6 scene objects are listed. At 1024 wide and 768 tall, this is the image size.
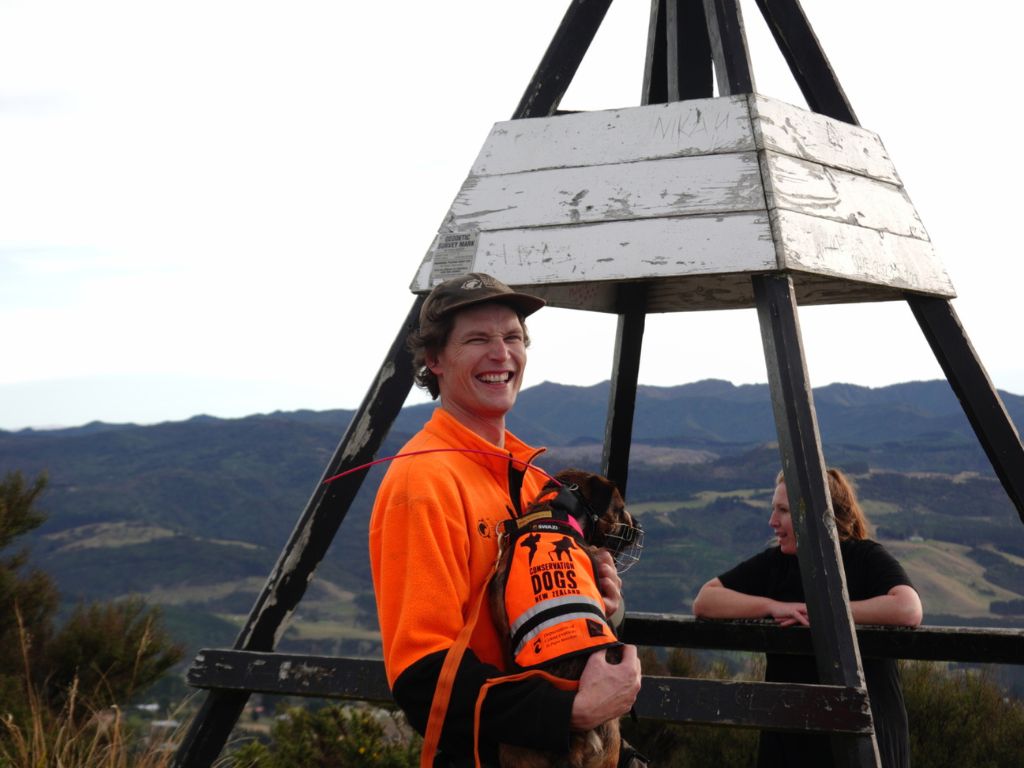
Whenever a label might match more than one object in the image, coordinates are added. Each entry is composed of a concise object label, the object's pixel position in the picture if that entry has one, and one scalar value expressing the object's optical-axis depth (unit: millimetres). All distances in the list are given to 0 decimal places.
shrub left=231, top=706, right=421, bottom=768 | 7242
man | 2215
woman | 4102
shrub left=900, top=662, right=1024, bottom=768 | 7156
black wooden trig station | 3518
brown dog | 2240
